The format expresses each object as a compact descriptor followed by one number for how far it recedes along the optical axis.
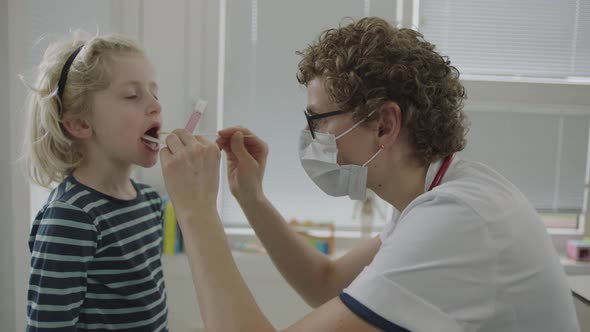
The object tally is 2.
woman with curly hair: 0.71
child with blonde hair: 0.95
